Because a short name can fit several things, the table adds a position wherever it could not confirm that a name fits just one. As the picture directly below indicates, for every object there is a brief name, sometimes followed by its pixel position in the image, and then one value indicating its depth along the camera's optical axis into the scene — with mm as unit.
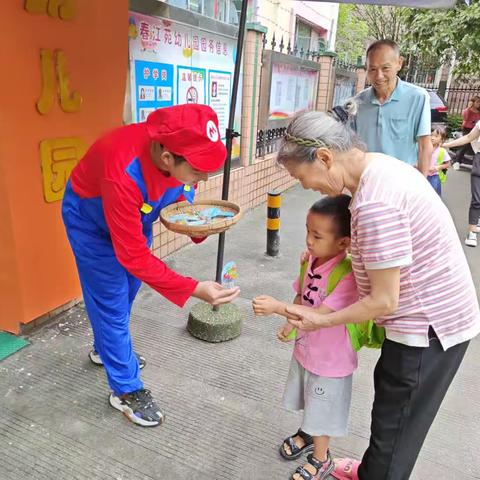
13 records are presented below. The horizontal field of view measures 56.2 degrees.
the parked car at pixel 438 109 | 11820
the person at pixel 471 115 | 9102
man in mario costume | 1608
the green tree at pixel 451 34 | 8523
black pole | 2658
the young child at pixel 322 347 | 1602
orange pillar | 2420
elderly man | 3039
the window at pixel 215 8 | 4098
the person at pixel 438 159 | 4355
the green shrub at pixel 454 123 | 14047
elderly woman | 1283
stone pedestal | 3008
